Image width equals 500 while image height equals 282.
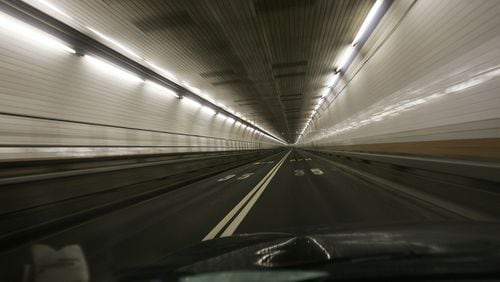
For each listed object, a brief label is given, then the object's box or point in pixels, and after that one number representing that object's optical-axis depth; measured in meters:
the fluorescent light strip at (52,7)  8.89
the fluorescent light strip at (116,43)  11.40
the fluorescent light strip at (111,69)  12.52
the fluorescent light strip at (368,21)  11.88
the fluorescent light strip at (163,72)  15.56
